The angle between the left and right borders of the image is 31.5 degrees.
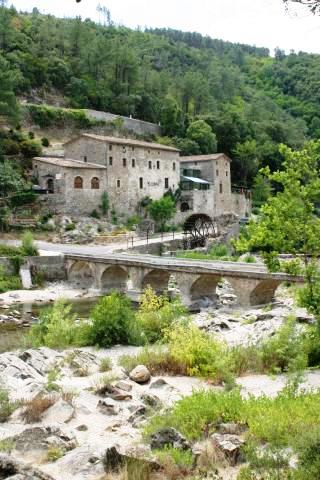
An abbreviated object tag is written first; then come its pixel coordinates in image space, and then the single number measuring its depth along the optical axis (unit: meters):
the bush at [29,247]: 37.19
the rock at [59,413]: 10.54
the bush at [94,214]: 48.81
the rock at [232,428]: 9.22
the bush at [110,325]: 18.72
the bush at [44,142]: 58.88
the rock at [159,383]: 13.14
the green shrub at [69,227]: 45.62
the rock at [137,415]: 10.63
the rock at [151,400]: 11.60
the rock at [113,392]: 12.03
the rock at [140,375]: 13.69
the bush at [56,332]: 18.44
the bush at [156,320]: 19.27
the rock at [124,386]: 12.62
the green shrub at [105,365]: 14.90
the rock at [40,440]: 9.08
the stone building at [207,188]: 58.41
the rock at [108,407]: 11.22
